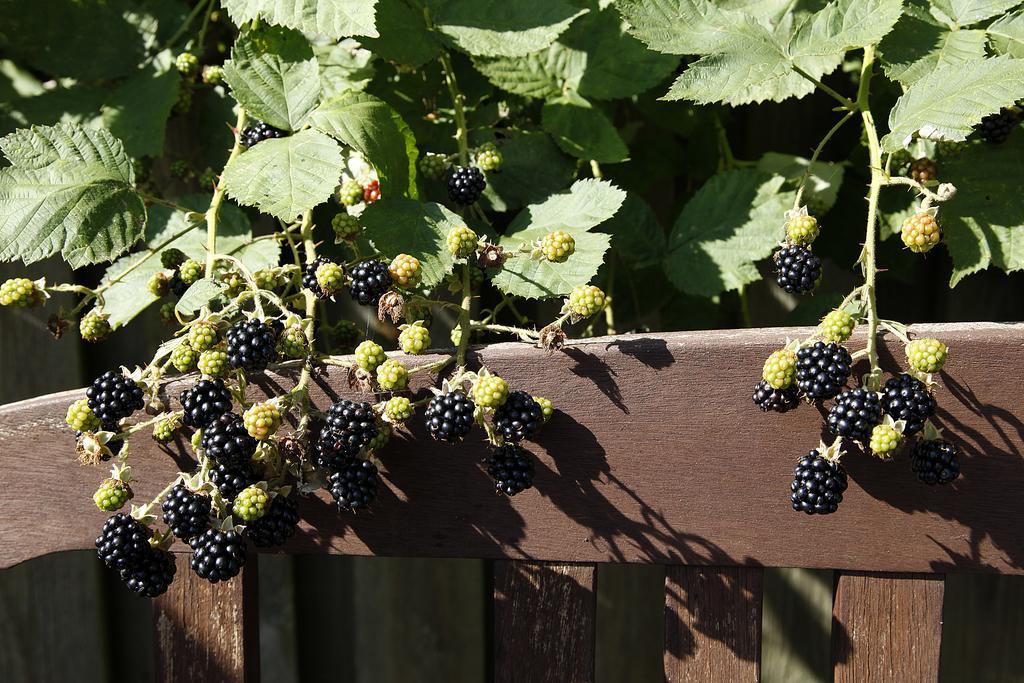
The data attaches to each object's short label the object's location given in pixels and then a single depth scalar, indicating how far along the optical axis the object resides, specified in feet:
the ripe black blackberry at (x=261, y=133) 3.84
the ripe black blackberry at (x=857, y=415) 3.45
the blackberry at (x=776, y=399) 3.52
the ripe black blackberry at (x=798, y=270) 3.58
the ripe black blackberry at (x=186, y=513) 3.53
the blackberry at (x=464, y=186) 3.74
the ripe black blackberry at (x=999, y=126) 3.71
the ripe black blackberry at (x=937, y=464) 3.51
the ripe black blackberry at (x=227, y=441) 3.50
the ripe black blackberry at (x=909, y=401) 3.45
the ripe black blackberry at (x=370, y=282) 3.56
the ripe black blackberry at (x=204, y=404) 3.52
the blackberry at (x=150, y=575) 3.60
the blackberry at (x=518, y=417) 3.53
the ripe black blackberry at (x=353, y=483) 3.56
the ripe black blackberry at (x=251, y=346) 3.50
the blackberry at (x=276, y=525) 3.56
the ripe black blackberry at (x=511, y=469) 3.57
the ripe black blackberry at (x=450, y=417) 3.50
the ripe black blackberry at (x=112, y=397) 3.58
